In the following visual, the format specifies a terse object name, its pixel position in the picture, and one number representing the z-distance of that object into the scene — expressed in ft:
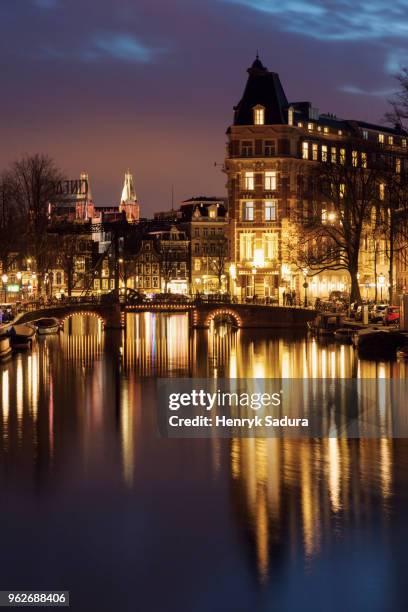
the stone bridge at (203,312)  333.83
